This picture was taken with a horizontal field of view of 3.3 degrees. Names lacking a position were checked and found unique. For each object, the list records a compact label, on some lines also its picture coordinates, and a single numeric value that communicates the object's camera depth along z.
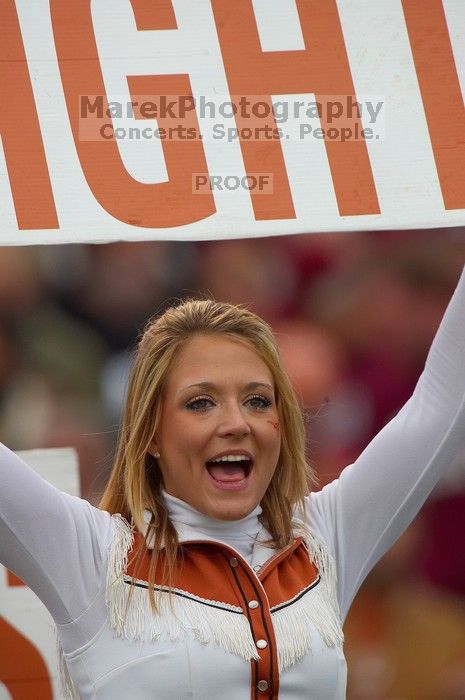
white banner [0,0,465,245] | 8.19
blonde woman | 7.63
